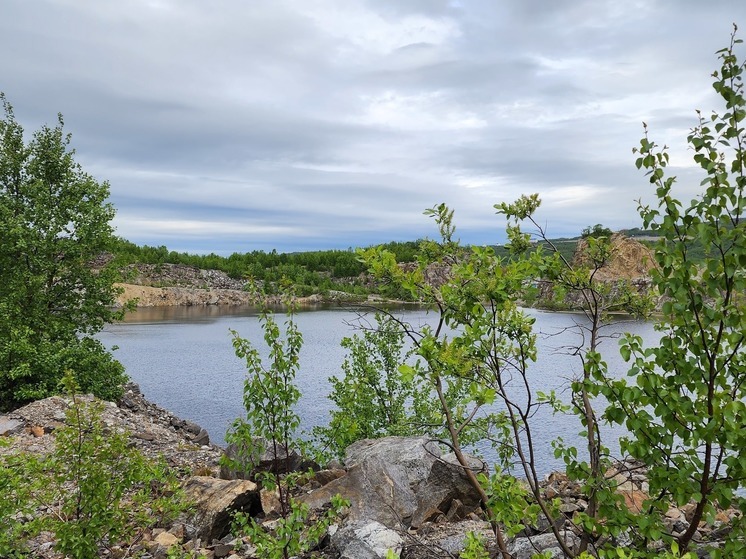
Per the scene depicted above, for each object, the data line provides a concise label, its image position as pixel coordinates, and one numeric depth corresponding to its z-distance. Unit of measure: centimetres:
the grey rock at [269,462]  1173
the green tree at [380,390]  1456
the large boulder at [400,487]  942
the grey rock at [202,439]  1872
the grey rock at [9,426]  1502
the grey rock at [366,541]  676
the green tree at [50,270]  1891
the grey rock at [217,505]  938
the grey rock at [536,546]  640
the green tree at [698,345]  388
